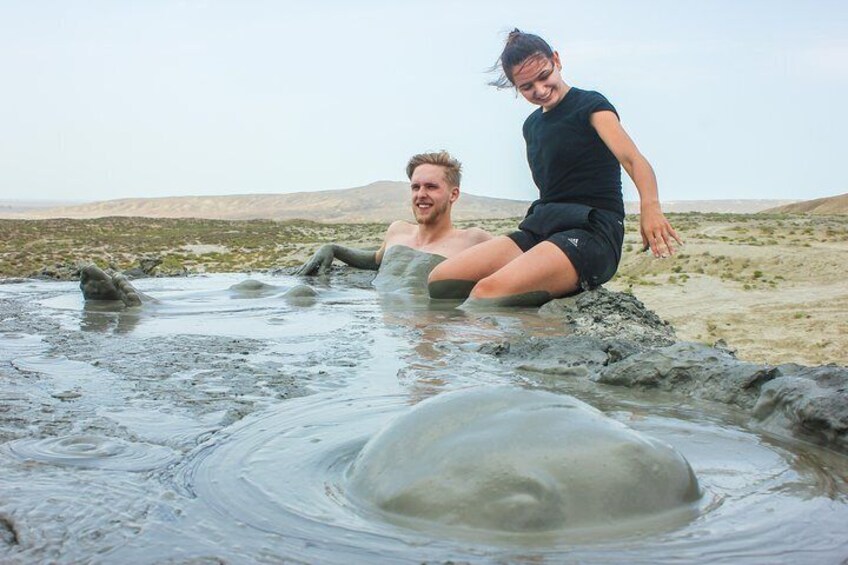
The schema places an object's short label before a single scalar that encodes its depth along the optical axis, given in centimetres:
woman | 534
